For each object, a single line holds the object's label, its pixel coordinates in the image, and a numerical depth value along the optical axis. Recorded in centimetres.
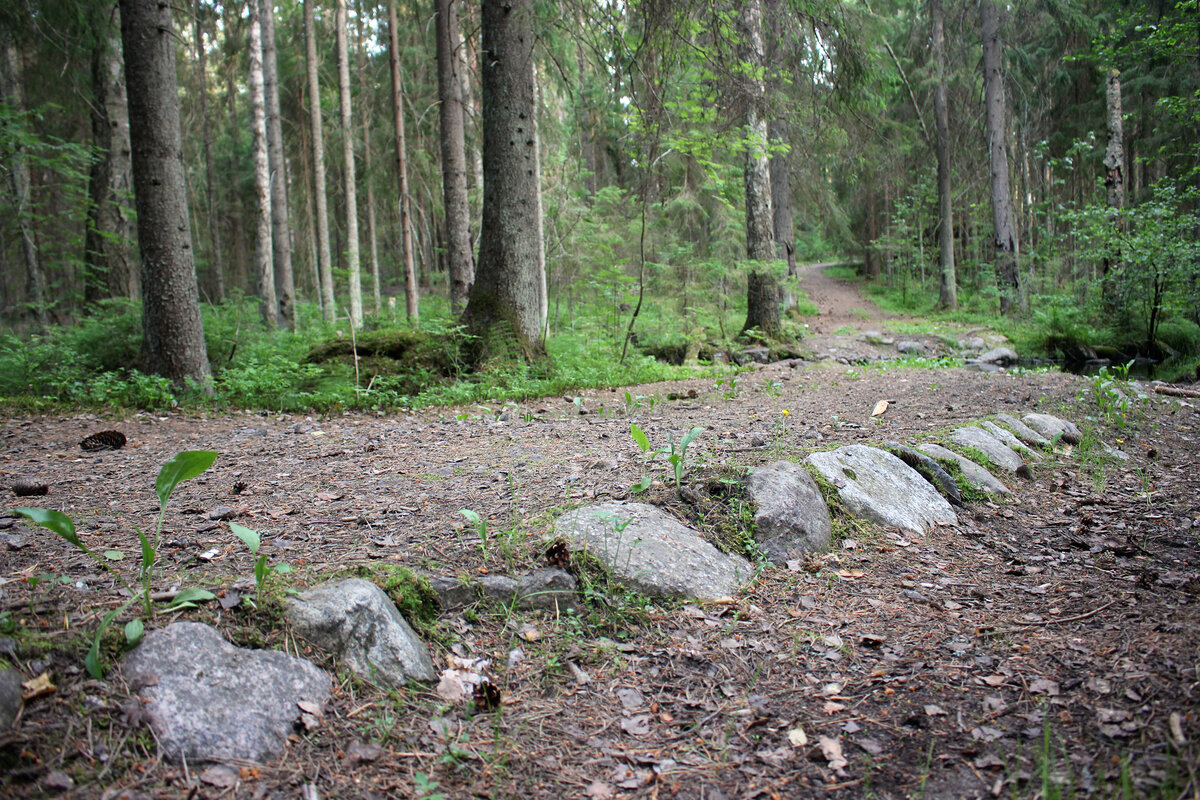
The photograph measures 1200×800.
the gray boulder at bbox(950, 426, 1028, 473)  389
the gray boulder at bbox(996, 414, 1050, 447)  441
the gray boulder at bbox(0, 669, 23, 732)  136
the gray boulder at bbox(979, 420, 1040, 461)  414
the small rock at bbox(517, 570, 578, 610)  225
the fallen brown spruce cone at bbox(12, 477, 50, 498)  321
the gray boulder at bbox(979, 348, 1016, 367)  1143
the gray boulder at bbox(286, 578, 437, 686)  184
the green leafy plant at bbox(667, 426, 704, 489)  282
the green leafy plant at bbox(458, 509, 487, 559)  232
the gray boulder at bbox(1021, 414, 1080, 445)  465
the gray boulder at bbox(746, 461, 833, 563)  276
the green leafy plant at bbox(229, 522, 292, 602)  173
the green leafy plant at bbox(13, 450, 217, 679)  153
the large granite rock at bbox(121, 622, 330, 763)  149
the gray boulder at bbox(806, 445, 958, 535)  310
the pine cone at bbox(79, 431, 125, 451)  433
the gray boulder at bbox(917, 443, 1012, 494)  355
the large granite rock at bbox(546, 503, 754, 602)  239
